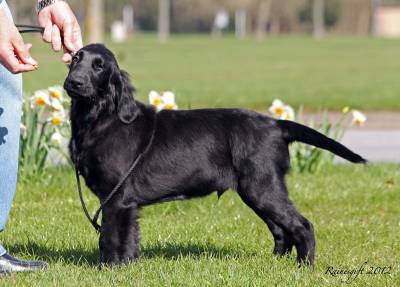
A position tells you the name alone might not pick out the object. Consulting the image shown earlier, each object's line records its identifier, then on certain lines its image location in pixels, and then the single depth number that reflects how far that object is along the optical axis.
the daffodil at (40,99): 14.45
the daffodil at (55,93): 14.67
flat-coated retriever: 8.74
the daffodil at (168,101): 14.52
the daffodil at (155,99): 14.73
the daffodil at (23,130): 14.58
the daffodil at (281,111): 15.29
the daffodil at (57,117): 14.41
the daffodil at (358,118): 15.59
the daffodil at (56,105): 14.38
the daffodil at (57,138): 14.95
